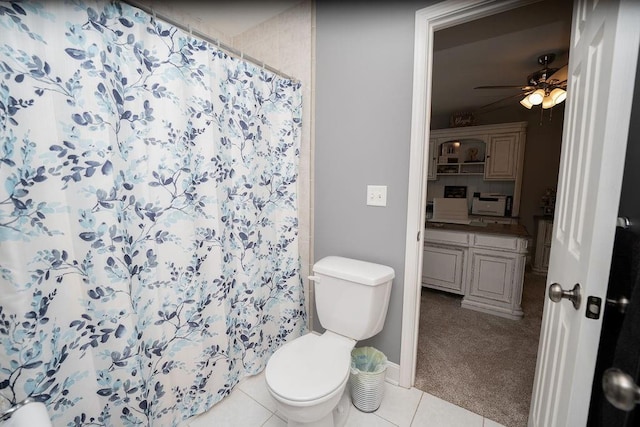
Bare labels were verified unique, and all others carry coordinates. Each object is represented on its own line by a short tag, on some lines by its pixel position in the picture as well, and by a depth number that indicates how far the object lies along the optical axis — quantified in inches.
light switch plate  58.0
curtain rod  38.8
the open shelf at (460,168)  141.2
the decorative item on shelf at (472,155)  141.8
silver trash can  52.2
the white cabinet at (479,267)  87.1
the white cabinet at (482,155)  129.1
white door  21.3
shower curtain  31.3
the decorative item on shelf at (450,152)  146.6
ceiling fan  85.8
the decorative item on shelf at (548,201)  133.3
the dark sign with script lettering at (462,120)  141.7
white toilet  39.6
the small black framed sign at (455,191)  150.2
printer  137.3
